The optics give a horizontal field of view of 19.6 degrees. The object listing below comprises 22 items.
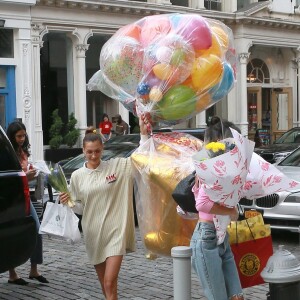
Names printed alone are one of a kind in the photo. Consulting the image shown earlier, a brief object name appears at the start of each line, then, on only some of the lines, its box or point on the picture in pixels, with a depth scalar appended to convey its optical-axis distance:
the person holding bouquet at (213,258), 6.42
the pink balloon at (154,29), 7.48
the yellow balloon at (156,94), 7.28
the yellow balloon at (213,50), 7.44
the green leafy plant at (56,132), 28.68
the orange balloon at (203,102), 7.52
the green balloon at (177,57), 7.15
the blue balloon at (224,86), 7.59
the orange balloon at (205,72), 7.29
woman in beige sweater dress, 7.33
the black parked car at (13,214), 7.75
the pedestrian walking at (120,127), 25.12
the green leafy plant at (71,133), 29.16
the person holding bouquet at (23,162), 9.58
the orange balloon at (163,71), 7.23
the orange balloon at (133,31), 7.73
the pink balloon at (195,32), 7.35
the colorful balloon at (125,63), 7.54
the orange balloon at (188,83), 7.35
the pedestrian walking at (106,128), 26.64
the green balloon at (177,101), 7.32
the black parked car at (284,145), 20.57
